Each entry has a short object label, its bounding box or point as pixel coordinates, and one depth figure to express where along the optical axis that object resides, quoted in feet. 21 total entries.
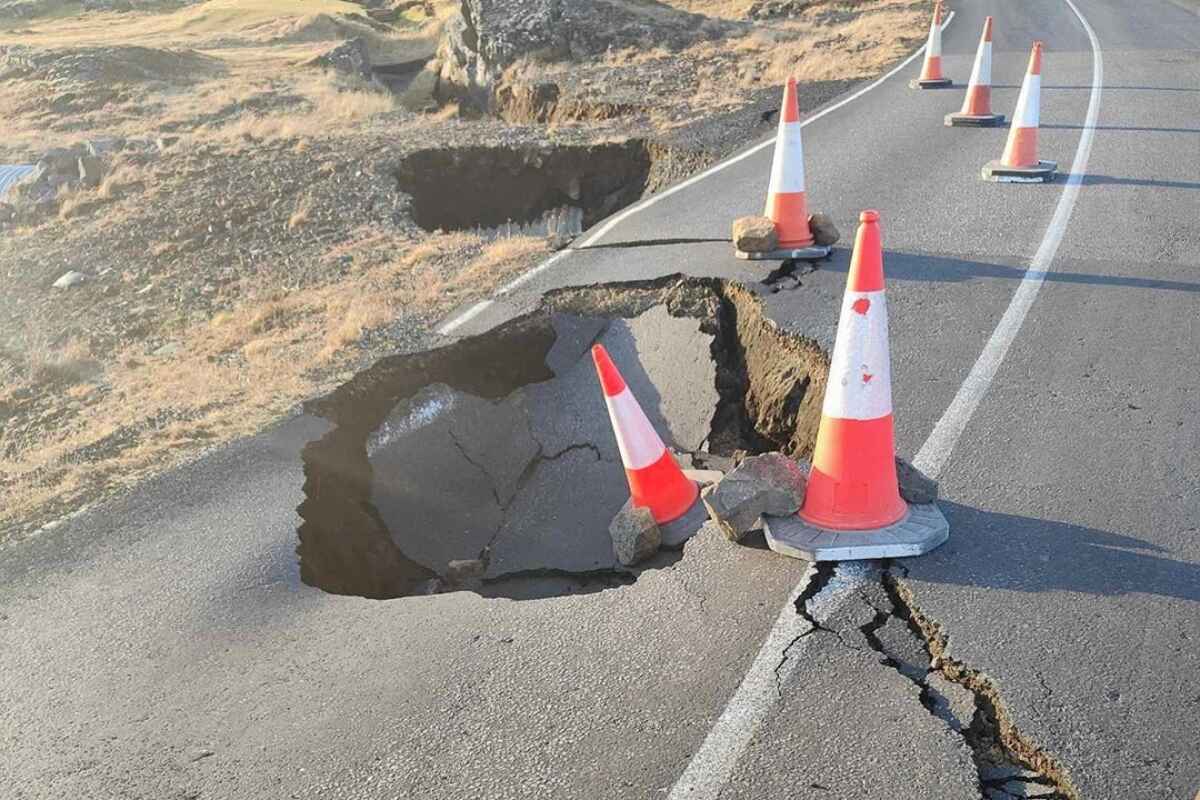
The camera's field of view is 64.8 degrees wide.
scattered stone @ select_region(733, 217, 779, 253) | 22.48
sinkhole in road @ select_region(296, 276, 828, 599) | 16.83
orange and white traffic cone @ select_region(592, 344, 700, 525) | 14.40
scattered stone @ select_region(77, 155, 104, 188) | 49.08
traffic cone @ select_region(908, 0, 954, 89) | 45.21
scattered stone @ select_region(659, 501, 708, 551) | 14.39
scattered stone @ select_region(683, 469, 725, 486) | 15.66
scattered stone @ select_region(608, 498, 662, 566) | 14.12
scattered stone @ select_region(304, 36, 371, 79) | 87.45
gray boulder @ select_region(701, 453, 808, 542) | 12.36
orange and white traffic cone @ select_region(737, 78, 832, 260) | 22.80
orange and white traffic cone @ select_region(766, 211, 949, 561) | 11.94
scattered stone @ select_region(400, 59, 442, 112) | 67.62
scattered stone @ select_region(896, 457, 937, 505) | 12.64
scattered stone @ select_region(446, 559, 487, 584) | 16.96
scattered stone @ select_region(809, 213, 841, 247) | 22.99
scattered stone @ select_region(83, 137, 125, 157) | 52.75
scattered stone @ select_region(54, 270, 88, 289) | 37.81
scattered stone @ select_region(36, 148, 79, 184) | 50.60
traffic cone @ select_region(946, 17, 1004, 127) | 36.22
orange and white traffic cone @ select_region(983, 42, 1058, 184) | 27.81
